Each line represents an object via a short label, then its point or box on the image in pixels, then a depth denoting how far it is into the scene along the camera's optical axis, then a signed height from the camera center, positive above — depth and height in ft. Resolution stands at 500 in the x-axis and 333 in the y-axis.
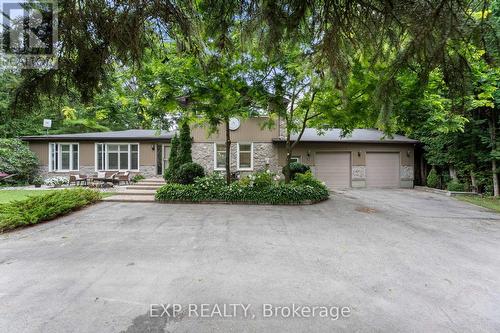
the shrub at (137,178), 45.44 -2.53
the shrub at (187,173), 33.53 -1.20
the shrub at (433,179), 45.03 -2.72
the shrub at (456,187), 39.27 -3.64
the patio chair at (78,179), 42.22 -2.50
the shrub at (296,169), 41.86 -0.81
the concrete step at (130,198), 29.99 -4.21
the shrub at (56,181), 43.66 -3.02
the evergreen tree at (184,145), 36.55 +2.80
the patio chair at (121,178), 43.23 -2.38
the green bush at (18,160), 43.98 +0.84
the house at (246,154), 46.98 +2.06
